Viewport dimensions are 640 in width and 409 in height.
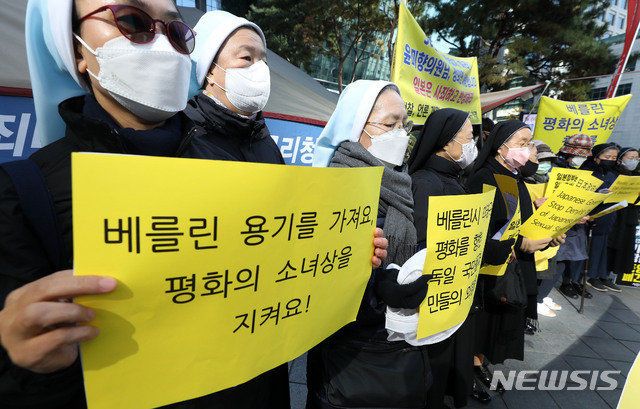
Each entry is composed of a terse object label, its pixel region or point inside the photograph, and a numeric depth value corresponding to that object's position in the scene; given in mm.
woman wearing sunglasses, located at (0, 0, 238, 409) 551
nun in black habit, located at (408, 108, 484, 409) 1746
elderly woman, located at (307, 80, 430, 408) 1287
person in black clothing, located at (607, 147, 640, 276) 4664
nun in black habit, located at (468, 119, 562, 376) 2438
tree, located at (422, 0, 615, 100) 10922
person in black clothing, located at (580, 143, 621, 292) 4555
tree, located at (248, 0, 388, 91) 12164
